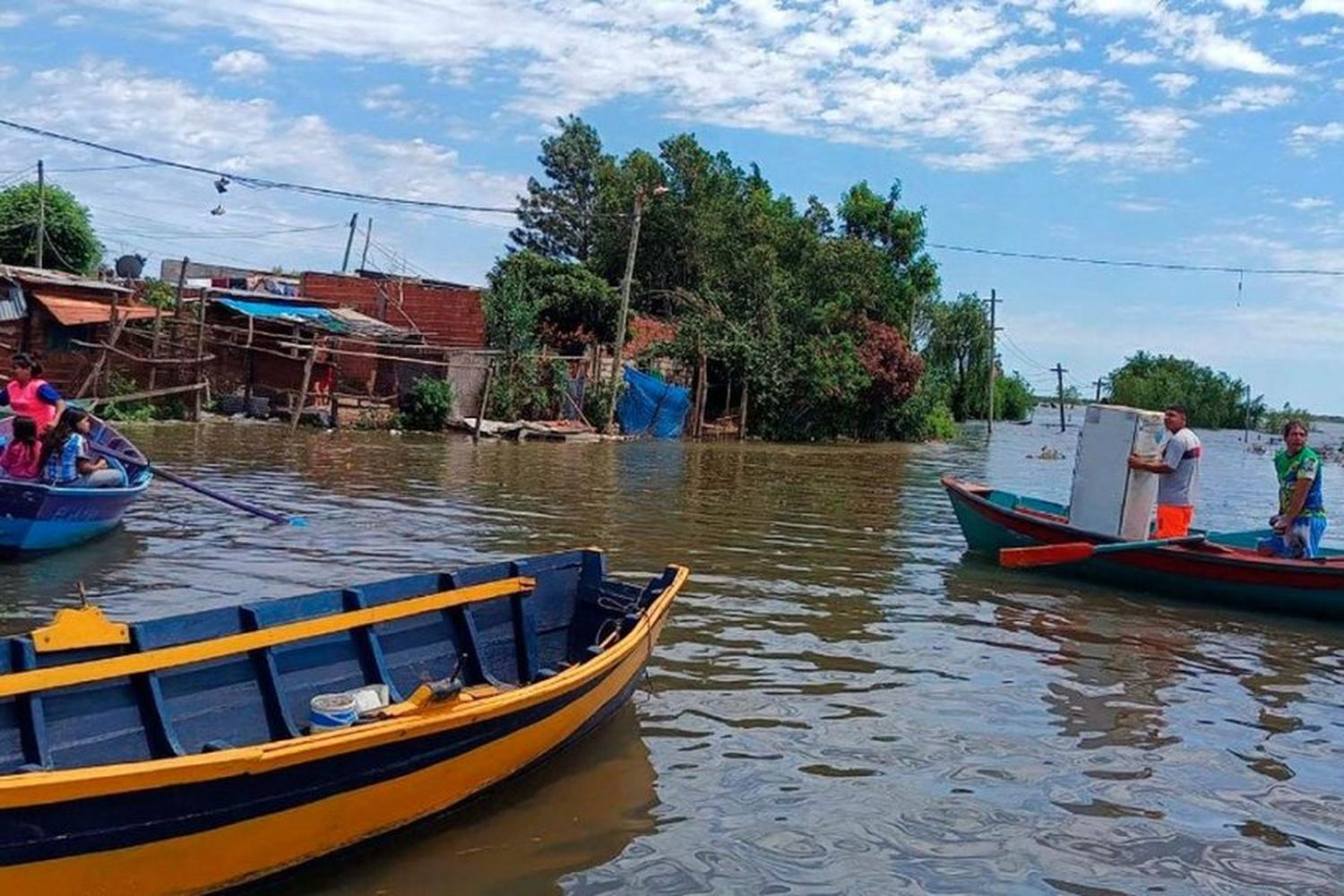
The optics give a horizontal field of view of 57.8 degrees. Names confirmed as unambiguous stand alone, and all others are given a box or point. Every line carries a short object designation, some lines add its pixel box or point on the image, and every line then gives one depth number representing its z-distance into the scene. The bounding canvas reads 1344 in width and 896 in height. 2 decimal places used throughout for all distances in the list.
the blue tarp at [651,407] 32.75
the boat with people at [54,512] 10.51
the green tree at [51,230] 31.72
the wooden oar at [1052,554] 12.52
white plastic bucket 5.54
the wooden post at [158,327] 25.95
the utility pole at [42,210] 30.14
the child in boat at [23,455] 11.14
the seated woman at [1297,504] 11.73
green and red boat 11.61
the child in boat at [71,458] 11.12
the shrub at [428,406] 28.42
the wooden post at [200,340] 26.14
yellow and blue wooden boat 4.23
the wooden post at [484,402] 28.03
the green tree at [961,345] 70.25
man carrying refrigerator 12.63
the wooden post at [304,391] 26.38
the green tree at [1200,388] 100.50
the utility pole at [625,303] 31.11
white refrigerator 12.84
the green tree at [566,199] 49.97
